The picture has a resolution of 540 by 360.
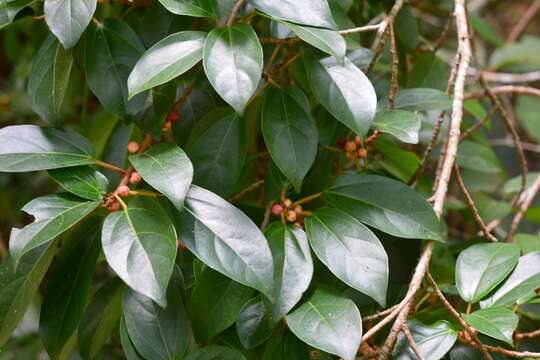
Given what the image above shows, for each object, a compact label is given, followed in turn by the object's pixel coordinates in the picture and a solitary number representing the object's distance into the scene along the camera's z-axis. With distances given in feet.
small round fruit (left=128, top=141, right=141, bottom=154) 4.25
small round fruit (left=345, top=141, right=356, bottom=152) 4.38
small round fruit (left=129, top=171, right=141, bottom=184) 4.11
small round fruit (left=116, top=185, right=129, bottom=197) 4.05
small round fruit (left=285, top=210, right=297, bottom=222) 4.19
